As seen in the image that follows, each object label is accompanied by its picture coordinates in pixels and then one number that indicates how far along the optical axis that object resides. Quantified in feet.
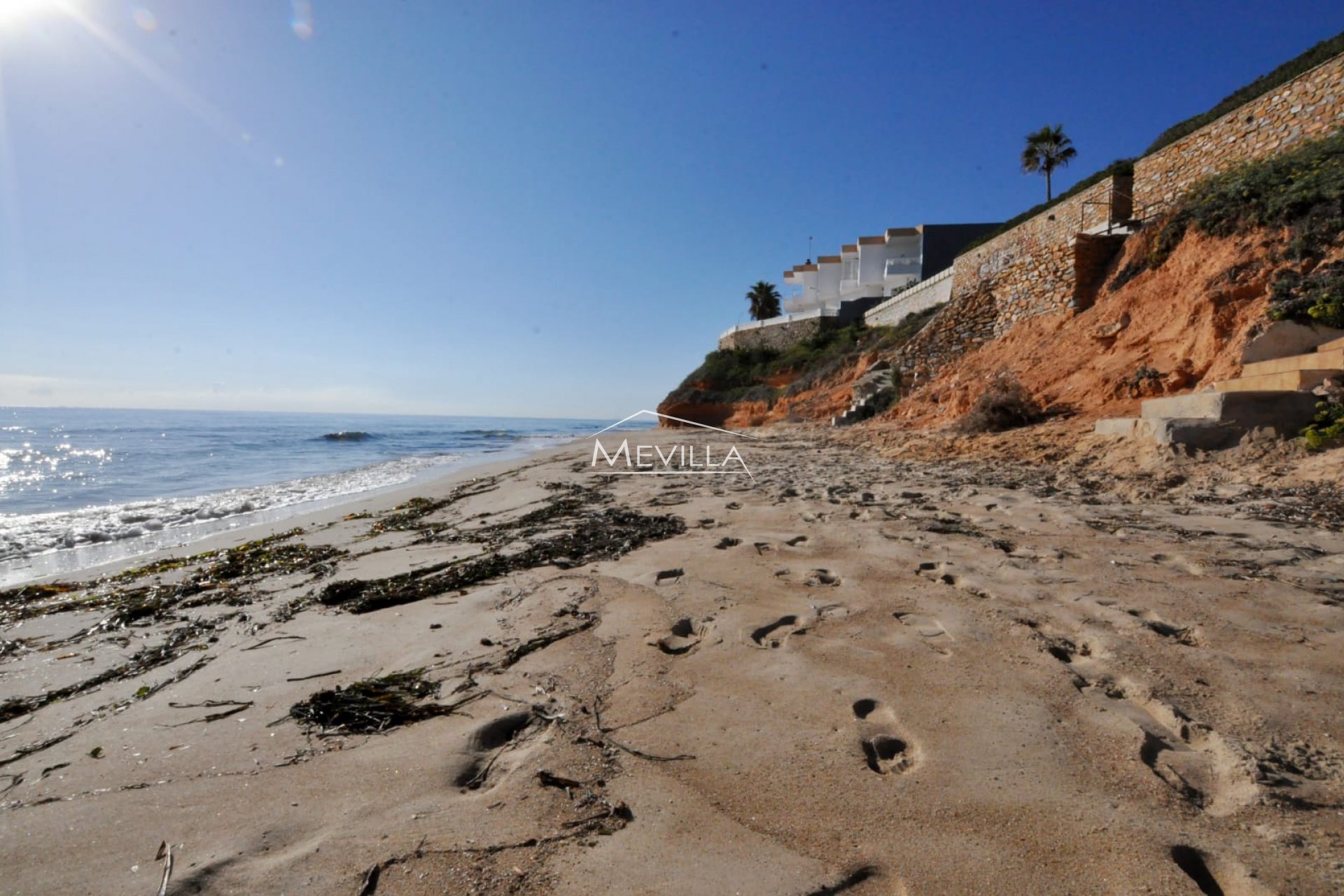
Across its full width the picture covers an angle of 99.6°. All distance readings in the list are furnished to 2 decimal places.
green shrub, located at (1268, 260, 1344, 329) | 17.96
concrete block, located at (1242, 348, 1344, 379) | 16.25
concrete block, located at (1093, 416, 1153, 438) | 18.20
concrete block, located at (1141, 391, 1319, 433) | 15.72
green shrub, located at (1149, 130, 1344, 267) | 21.40
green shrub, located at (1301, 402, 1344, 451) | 14.66
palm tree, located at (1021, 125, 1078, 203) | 84.58
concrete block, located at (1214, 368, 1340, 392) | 15.98
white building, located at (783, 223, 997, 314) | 101.86
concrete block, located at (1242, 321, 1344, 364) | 18.08
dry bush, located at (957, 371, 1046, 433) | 26.73
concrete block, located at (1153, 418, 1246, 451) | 16.19
